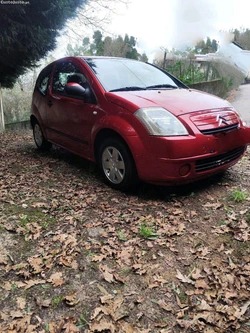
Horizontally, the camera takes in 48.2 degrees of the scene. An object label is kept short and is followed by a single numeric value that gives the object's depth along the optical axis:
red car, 3.08
